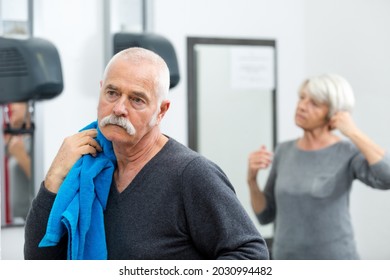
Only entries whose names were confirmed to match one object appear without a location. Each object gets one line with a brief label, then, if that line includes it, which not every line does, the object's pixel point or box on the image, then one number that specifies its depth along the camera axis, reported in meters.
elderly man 3.99
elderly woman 5.06
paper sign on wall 5.67
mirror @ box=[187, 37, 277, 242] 5.55
